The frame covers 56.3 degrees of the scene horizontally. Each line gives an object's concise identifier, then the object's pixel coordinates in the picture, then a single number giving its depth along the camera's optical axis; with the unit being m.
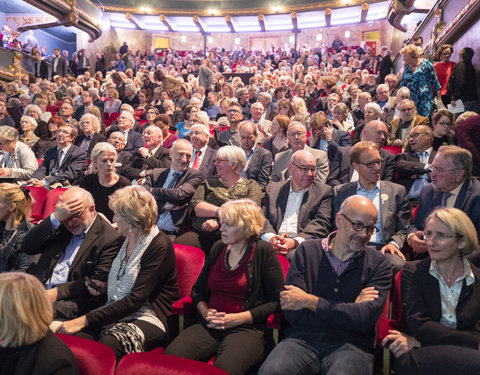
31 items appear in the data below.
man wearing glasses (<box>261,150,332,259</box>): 2.72
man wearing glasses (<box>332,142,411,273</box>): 2.62
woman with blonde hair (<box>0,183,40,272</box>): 2.40
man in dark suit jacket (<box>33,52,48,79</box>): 12.67
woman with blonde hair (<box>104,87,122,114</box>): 7.49
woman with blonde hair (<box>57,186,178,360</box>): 1.95
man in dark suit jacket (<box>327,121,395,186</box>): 3.39
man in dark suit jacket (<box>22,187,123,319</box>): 2.20
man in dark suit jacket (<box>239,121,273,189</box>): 3.86
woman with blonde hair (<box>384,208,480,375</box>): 1.66
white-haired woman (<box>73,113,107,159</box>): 5.07
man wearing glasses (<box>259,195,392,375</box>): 1.76
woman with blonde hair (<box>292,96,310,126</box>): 5.68
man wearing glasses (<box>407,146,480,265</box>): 2.37
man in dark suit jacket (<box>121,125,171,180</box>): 4.07
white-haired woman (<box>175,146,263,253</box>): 2.88
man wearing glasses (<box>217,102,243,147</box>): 4.83
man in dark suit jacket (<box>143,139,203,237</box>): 3.13
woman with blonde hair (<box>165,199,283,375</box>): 1.89
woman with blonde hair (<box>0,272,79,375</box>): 1.33
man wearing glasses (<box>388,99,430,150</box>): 4.36
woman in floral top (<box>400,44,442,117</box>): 5.11
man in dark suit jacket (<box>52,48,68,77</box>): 13.31
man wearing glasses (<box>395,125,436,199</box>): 3.26
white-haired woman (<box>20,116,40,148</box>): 5.57
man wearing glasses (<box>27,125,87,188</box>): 4.31
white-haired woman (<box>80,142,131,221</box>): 3.16
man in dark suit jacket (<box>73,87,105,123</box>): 7.52
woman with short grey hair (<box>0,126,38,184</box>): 4.32
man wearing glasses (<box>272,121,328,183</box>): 3.56
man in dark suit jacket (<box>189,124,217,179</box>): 3.89
